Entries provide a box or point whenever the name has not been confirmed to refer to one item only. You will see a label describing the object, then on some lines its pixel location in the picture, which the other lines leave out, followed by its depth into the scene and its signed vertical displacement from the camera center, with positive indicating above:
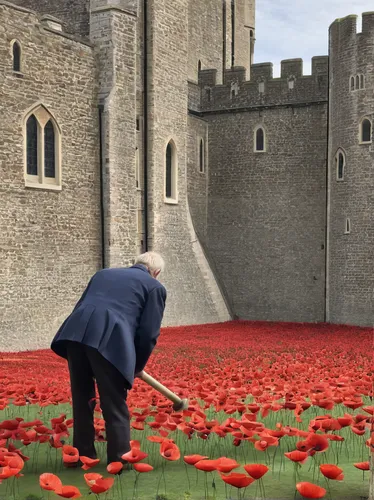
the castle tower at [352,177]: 23.52 +1.32
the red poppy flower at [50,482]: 3.53 -1.33
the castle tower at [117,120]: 20.05 +2.73
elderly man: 5.04 -0.89
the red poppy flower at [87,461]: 4.02 -1.37
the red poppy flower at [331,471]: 3.65 -1.29
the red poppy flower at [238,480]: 3.50 -1.28
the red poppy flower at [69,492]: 3.43 -1.31
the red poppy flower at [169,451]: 4.19 -1.38
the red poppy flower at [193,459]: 3.95 -1.33
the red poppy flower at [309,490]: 3.50 -1.33
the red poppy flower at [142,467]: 3.93 -1.37
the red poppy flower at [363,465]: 4.09 -1.44
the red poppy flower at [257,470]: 3.59 -1.27
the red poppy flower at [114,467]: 3.93 -1.37
